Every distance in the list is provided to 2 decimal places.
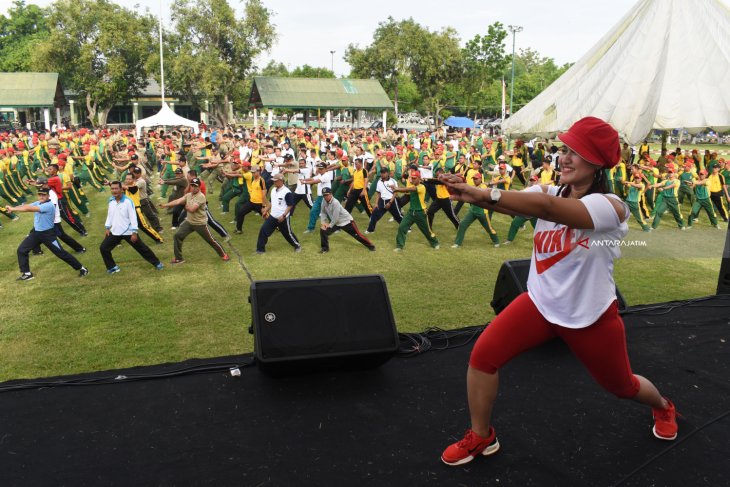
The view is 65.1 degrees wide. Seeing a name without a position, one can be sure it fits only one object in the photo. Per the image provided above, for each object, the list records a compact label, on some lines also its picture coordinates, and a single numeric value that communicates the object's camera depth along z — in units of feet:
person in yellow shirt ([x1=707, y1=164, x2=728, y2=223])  45.43
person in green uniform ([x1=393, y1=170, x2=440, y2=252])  36.35
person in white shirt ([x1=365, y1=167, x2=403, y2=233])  41.63
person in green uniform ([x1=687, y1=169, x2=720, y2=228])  43.83
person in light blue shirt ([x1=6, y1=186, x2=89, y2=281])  29.04
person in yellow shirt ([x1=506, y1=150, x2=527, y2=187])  64.98
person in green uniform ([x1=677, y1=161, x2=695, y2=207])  49.83
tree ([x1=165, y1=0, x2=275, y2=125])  134.72
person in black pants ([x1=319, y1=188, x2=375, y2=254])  35.53
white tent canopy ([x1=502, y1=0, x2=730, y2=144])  32.55
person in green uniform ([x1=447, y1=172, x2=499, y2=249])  37.35
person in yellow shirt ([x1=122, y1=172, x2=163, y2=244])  36.50
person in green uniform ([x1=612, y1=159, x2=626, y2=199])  49.98
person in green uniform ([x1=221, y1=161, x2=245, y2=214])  43.73
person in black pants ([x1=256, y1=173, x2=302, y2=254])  35.17
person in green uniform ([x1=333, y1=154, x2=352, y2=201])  47.65
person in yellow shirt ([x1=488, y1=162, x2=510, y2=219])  40.70
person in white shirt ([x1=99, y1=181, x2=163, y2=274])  29.84
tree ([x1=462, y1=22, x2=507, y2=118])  134.72
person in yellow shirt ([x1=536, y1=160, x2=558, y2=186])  44.04
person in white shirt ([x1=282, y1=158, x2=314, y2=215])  46.62
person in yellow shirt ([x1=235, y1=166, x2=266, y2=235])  40.73
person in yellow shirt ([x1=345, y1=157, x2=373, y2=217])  45.19
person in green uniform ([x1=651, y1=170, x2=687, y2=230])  43.11
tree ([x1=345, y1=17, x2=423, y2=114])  147.23
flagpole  124.04
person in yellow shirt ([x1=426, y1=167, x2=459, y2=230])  40.42
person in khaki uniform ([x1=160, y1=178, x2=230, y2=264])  32.65
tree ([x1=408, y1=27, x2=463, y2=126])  146.51
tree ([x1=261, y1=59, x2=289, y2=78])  234.74
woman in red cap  8.29
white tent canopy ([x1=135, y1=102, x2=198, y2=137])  100.32
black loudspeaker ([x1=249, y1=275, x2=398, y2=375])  13.29
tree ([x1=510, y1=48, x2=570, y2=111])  193.98
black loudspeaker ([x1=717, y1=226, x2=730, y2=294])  21.30
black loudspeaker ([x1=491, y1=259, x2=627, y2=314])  16.40
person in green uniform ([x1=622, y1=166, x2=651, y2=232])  43.27
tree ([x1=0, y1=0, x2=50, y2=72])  196.95
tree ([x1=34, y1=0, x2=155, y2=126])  136.26
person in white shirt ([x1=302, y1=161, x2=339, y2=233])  41.60
